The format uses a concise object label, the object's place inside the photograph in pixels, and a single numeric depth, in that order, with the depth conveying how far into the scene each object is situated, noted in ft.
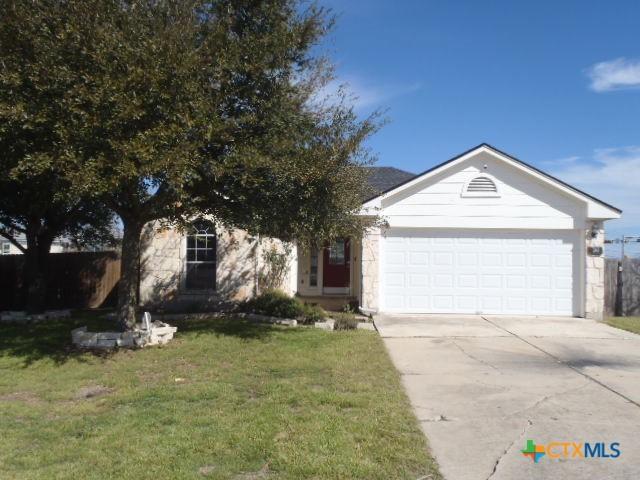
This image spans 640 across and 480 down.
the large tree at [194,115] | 23.03
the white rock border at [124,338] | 32.27
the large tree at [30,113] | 22.76
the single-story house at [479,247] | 46.16
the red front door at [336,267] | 57.72
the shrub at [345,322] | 39.88
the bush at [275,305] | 42.47
